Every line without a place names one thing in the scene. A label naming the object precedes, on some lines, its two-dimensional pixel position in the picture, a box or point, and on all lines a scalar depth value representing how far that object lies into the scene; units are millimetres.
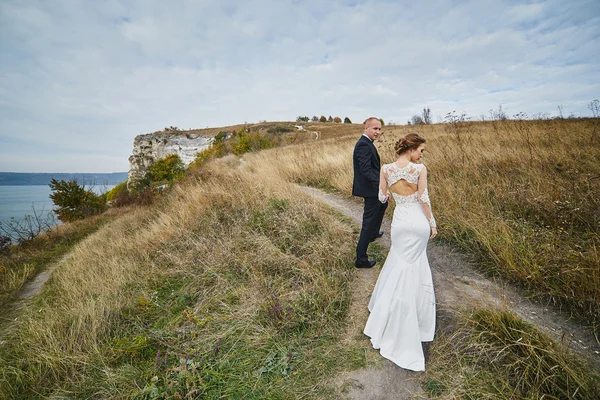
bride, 2557
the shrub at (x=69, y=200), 24839
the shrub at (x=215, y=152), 25644
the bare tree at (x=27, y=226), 10125
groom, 3764
